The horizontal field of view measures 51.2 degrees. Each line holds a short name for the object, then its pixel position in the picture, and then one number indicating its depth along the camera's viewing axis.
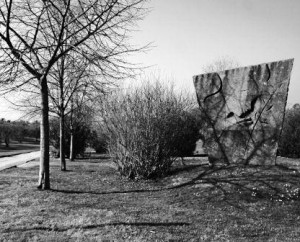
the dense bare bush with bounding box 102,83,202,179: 9.89
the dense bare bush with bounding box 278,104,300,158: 16.25
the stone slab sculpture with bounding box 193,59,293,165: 9.10
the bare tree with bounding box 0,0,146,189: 7.89
